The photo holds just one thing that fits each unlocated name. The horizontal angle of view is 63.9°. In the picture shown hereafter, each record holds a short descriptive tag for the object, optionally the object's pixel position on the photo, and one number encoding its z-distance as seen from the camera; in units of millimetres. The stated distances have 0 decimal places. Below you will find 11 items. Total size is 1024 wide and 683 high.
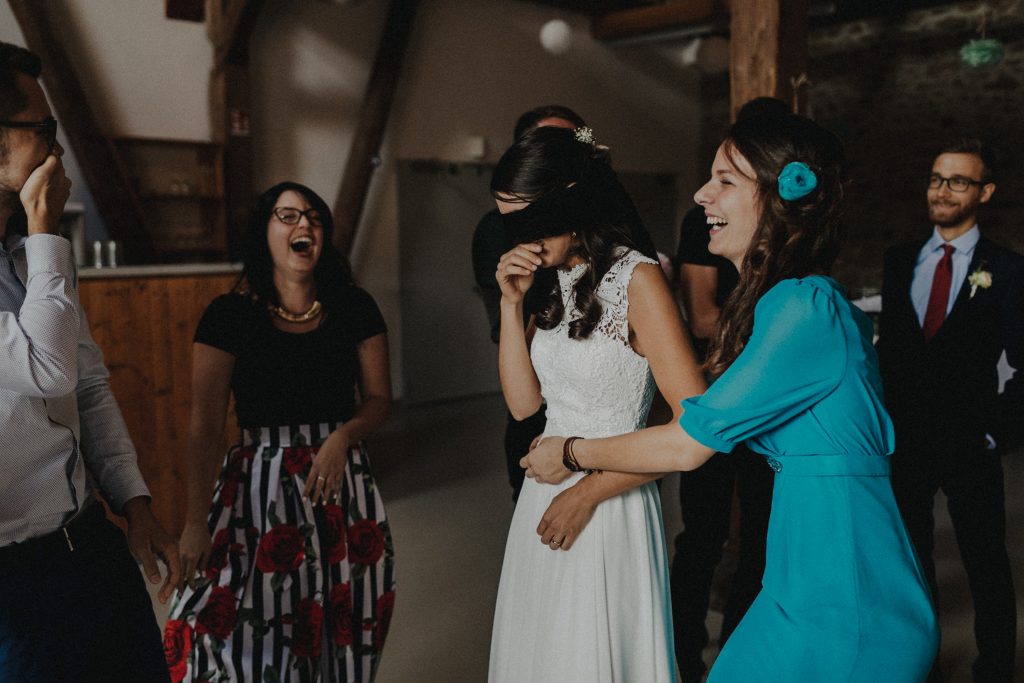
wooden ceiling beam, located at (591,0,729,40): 7301
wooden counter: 4098
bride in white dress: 1625
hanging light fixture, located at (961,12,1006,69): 6027
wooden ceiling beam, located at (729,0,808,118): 3580
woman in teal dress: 1250
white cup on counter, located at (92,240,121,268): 4777
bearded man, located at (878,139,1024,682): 2607
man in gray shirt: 1296
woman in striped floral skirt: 2102
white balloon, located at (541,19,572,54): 6848
